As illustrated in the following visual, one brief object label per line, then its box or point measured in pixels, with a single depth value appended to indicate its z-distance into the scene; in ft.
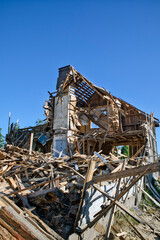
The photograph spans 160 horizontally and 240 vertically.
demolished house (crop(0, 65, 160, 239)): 13.52
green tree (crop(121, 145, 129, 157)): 114.52
